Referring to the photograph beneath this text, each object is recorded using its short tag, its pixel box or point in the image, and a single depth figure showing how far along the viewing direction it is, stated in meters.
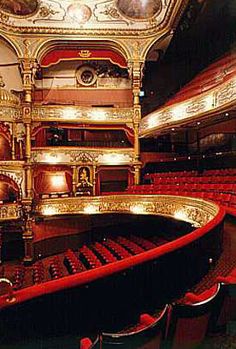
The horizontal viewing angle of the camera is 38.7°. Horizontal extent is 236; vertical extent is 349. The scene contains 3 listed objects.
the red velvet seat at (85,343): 1.49
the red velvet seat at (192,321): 1.41
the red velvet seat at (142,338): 1.26
